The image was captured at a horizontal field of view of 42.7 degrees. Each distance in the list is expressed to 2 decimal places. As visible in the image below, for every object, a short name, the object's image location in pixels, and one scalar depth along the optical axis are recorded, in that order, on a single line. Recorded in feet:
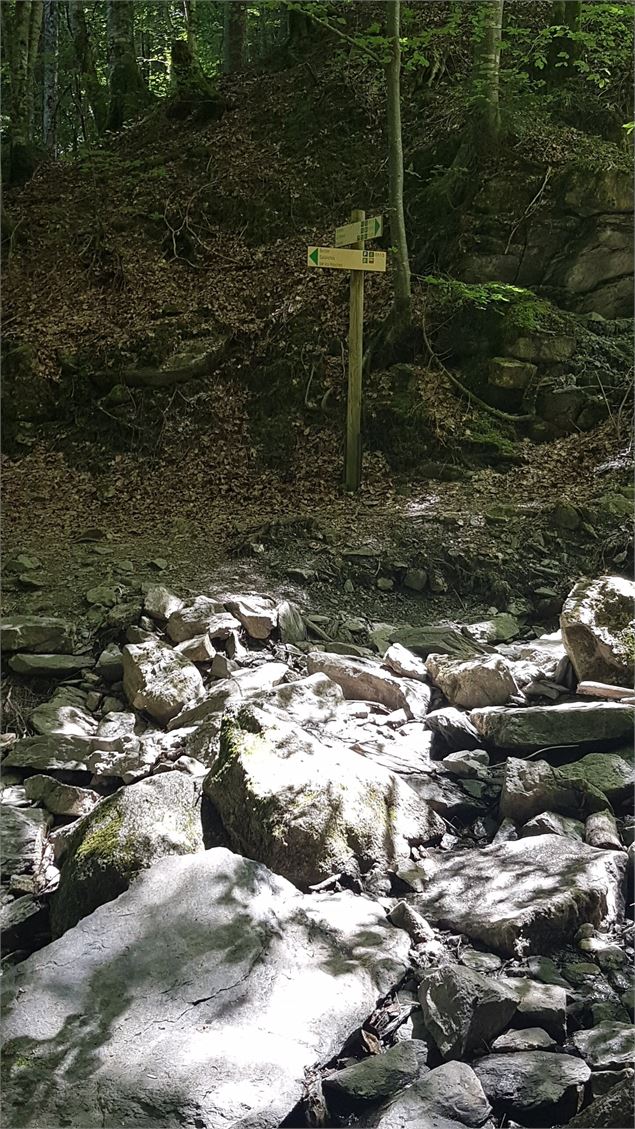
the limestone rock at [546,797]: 13.00
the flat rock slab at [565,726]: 14.47
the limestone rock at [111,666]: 17.72
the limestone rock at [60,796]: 13.76
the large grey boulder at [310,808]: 11.59
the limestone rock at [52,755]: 14.67
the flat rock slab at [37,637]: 18.29
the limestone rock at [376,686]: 16.78
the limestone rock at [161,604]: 19.43
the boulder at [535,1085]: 7.88
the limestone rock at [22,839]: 12.54
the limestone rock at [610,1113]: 7.51
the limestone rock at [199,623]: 18.69
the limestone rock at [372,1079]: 8.09
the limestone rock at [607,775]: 13.28
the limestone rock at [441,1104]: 7.65
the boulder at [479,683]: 16.48
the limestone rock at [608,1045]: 8.34
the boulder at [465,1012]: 8.55
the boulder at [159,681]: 16.31
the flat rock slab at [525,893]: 10.27
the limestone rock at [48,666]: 17.62
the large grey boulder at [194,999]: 7.85
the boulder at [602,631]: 15.94
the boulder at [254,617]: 19.33
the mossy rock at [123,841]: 11.09
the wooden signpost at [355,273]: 24.82
